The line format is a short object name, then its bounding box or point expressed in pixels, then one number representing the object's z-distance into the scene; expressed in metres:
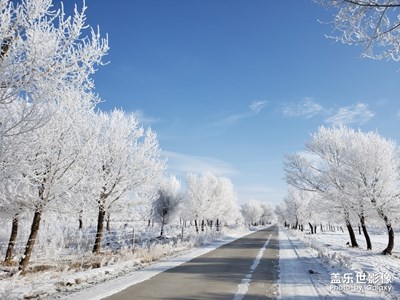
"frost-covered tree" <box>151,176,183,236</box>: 45.09
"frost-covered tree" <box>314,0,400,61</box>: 5.39
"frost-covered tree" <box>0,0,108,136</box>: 5.18
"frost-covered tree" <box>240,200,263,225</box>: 123.38
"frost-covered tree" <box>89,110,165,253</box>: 17.81
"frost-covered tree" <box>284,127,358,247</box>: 23.85
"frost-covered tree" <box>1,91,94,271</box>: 10.17
